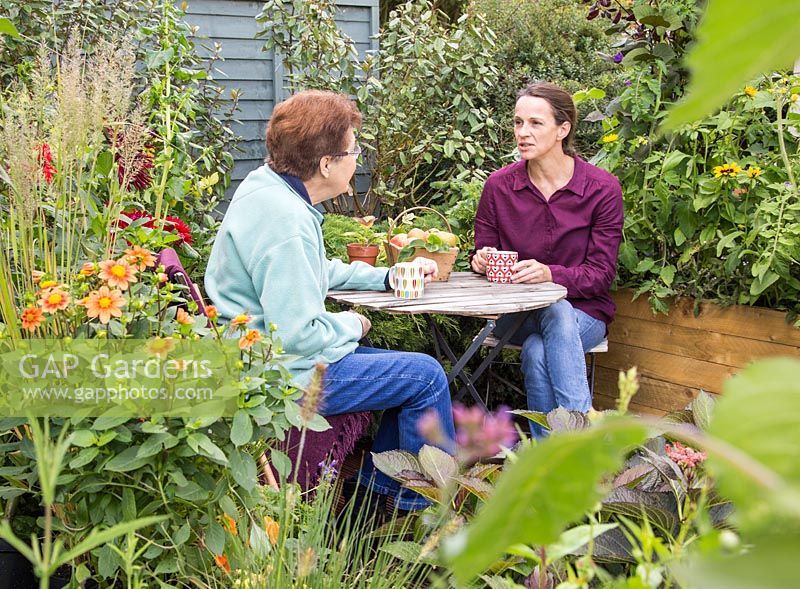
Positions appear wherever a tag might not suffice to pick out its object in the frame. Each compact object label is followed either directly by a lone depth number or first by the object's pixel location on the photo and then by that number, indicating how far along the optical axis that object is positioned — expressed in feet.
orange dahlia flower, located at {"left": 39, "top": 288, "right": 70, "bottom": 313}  4.95
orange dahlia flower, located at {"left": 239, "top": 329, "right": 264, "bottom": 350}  5.26
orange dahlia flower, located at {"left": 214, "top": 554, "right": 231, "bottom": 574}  5.22
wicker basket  10.54
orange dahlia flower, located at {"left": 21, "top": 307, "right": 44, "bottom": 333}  4.95
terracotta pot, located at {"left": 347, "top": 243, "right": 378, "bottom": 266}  11.11
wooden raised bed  11.01
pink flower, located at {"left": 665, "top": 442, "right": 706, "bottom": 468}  5.21
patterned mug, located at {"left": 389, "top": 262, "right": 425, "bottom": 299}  9.82
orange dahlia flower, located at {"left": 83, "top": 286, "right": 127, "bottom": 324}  5.05
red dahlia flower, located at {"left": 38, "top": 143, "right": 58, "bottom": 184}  6.99
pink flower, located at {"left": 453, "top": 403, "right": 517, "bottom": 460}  1.65
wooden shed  18.57
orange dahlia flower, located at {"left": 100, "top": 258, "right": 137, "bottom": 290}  5.15
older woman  8.06
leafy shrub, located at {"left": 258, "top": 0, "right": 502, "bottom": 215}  17.04
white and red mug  11.06
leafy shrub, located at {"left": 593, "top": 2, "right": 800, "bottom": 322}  10.82
